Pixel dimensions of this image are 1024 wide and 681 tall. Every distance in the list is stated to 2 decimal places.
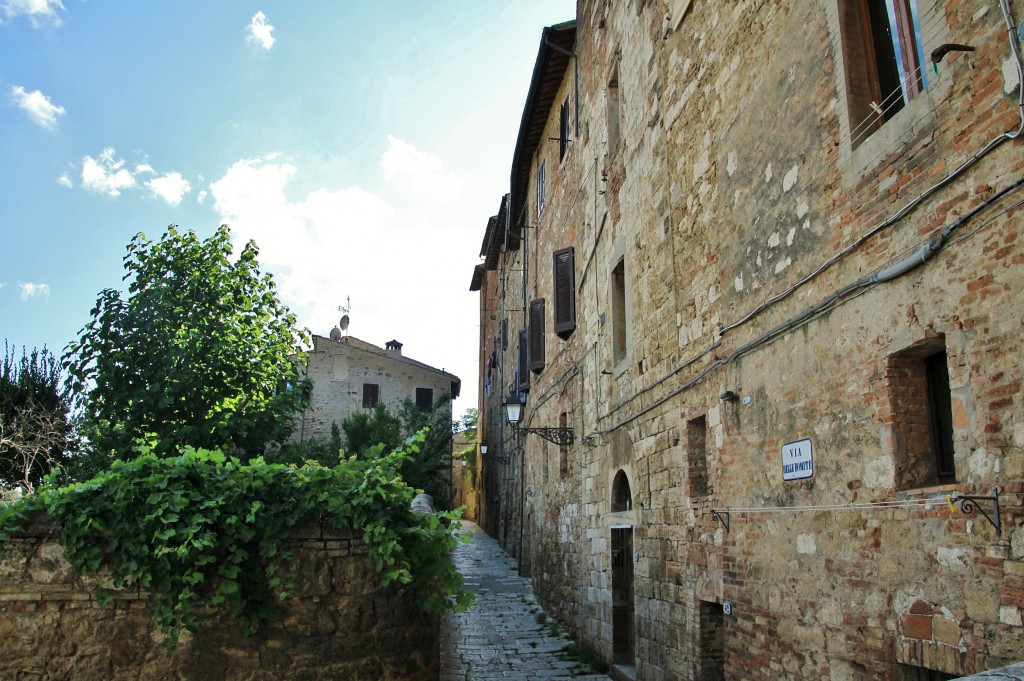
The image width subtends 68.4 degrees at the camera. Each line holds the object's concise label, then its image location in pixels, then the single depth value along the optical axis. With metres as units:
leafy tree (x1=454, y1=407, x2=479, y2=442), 40.97
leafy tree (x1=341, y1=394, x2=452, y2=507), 23.64
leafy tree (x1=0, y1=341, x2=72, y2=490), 16.31
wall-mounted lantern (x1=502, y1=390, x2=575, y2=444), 12.59
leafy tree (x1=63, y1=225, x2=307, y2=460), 13.39
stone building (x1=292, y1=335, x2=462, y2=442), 30.23
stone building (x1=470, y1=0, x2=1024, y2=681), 3.62
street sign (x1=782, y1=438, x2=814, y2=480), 5.12
